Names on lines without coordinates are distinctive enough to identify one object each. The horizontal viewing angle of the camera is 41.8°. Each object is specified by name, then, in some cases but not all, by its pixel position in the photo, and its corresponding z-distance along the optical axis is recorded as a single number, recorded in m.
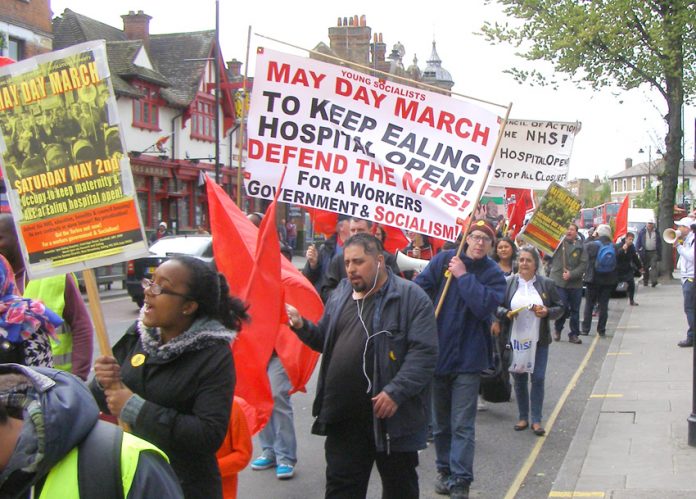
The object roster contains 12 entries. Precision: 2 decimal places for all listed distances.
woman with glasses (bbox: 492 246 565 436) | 7.91
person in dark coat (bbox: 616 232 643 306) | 17.84
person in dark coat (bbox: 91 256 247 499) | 3.14
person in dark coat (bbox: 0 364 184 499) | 1.90
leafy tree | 23.45
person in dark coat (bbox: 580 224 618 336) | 14.64
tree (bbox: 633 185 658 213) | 84.25
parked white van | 38.06
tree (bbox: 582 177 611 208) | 128.38
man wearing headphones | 4.50
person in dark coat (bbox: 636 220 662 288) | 26.00
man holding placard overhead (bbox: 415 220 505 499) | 5.87
